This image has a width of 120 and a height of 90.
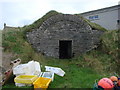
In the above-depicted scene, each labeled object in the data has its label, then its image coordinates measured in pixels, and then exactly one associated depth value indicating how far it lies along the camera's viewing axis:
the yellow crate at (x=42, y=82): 2.55
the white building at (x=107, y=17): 8.44
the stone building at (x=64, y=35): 5.14
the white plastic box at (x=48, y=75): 3.10
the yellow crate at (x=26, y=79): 2.75
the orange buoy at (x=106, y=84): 2.27
